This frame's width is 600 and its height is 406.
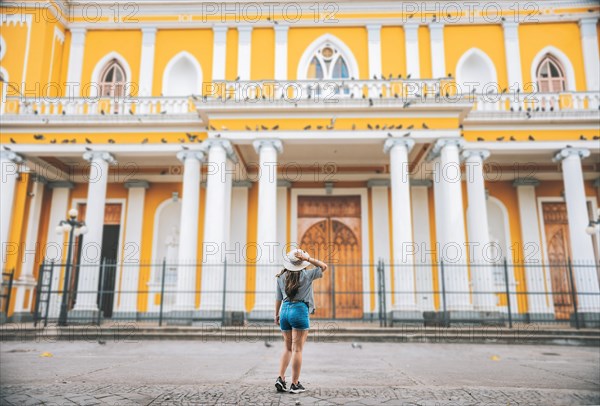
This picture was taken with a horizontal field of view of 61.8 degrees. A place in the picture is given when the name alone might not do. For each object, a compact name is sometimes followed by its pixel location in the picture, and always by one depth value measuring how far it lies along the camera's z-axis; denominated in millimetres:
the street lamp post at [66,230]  12812
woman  5016
